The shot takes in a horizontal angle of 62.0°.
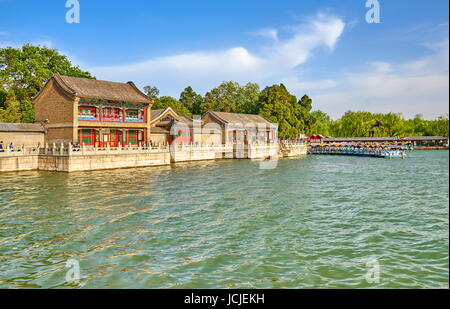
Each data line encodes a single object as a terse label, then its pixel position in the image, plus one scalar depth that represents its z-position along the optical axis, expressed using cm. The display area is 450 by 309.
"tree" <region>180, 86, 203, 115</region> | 7812
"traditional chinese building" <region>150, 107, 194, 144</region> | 4616
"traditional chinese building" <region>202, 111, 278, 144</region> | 5203
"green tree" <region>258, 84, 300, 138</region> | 6128
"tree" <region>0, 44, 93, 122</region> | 4547
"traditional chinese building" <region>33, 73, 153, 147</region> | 3537
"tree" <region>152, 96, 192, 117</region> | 6769
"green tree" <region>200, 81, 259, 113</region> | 7705
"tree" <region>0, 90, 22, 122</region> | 4069
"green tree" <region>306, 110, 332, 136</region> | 10675
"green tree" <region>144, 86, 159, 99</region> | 9348
